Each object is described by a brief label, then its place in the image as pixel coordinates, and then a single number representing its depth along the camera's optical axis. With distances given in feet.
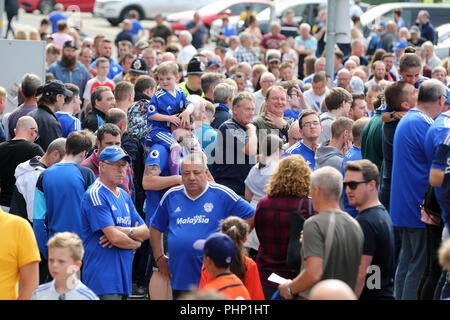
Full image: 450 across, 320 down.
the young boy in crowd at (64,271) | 33.86
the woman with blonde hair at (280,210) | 39.17
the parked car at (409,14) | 163.22
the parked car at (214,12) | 184.14
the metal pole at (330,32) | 81.20
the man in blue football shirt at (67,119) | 62.18
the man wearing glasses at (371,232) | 36.70
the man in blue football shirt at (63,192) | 45.27
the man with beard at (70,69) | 90.53
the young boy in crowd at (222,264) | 34.14
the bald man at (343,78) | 84.32
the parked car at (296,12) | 169.58
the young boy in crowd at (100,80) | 85.20
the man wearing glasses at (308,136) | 52.21
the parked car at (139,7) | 205.26
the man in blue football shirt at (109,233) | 42.14
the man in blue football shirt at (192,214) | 41.88
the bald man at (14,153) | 51.96
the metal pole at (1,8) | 89.49
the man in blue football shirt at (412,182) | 47.11
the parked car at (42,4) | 205.26
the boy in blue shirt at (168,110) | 50.37
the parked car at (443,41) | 147.43
